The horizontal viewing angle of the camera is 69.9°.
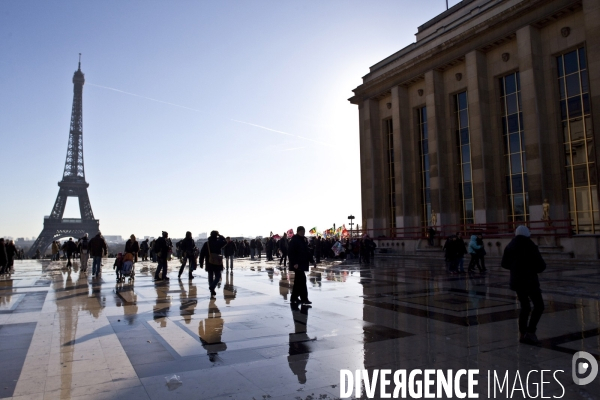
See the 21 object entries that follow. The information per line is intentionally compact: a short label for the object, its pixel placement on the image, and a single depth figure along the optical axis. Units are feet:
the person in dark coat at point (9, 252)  70.93
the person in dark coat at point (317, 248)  84.58
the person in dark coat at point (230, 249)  67.97
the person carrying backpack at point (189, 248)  54.63
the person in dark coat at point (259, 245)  116.22
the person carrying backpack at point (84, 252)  66.54
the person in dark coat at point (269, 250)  101.58
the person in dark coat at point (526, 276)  20.58
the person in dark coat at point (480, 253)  56.29
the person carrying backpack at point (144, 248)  108.68
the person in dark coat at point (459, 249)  55.57
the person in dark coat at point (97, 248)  54.80
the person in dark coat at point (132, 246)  54.49
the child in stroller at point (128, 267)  51.44
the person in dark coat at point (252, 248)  114.38
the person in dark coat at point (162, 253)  53.62
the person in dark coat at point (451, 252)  55.86
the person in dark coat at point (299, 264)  32.35
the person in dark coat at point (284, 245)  76.55
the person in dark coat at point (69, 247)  78.14
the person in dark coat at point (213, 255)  37.55
